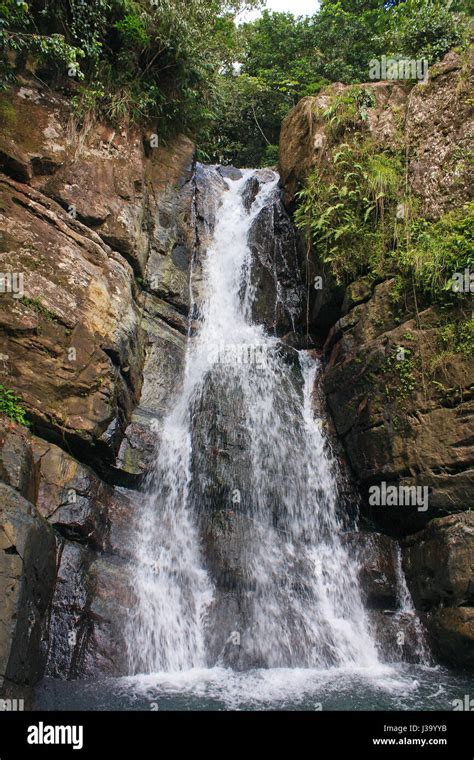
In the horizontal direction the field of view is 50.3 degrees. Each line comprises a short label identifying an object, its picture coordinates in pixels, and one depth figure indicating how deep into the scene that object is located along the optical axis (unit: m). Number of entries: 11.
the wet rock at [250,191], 13.84
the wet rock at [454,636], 6.66
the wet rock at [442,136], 9.12
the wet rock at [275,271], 11.87
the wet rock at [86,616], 6.13
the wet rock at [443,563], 6.88
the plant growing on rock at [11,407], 6.83
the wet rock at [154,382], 8.59
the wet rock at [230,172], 15.16
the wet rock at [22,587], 4.69
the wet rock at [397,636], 7.21
